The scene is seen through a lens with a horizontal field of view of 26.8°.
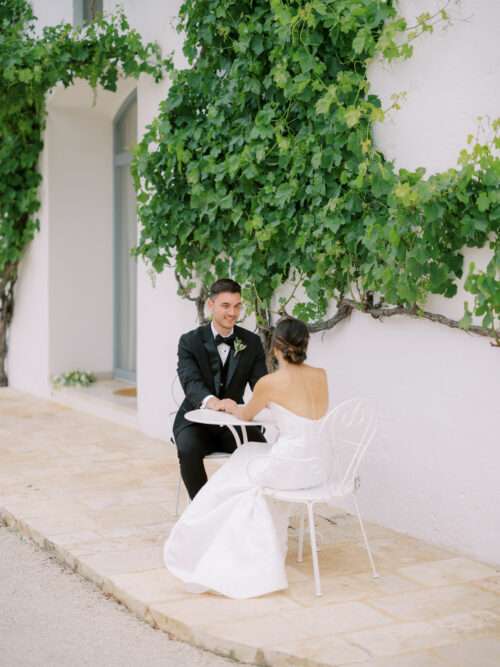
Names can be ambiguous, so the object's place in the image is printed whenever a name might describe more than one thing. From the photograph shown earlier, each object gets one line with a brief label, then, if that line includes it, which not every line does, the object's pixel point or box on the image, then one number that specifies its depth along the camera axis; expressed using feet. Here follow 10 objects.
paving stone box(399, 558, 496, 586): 14.84
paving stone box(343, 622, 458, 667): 12.13
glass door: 31.96
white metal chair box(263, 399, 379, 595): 14.06
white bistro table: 14.99
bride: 14.05
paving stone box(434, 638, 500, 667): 11.76
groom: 16.80
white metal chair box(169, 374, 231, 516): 16.94
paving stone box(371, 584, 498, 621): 13.33
